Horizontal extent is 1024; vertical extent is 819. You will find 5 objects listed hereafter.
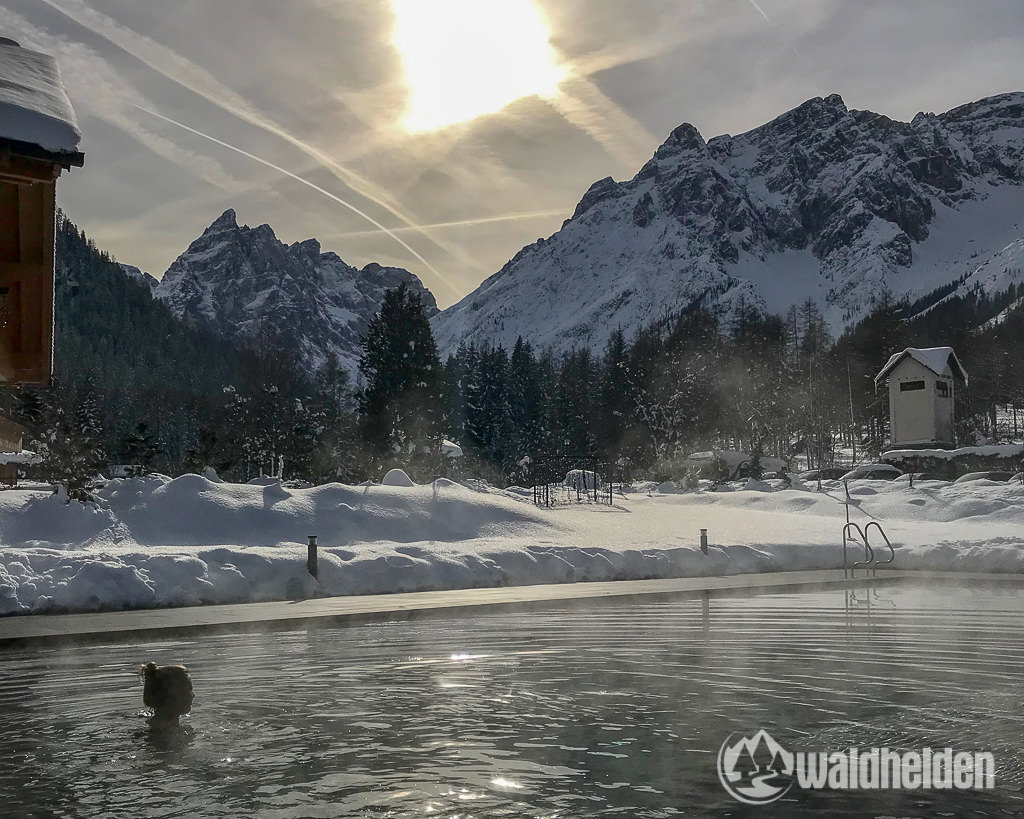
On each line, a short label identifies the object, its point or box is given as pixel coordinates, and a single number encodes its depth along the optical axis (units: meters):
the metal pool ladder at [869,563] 22.52
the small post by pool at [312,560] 18.83
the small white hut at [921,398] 55.50
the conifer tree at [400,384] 52.88
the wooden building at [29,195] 10.89
